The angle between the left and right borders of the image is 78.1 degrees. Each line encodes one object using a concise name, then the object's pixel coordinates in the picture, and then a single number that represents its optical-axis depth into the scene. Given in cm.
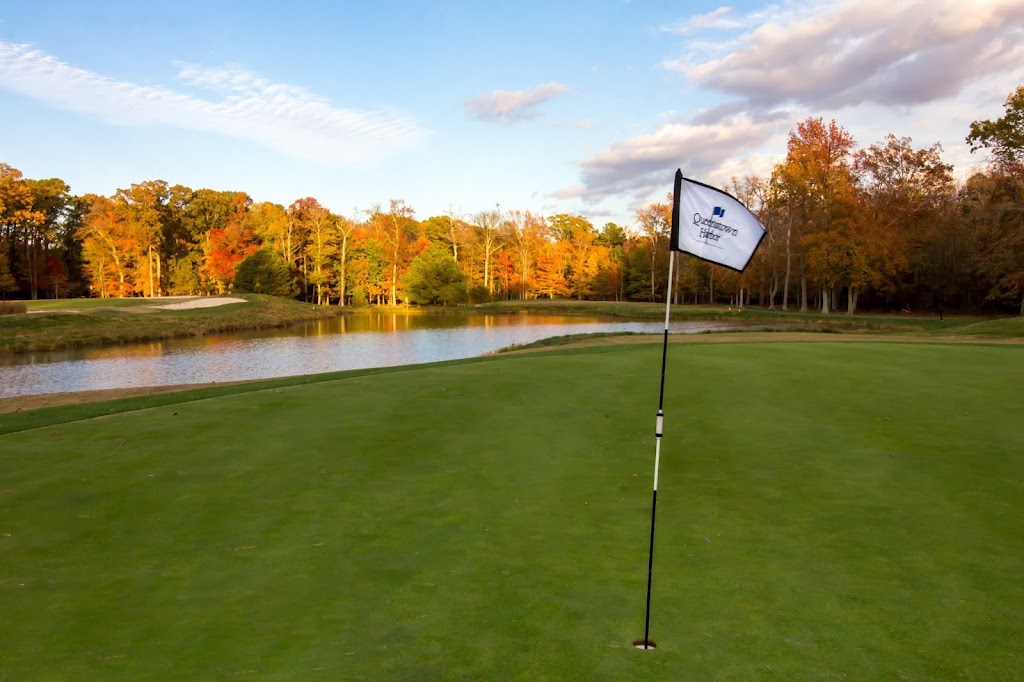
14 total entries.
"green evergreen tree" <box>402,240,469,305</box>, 8888
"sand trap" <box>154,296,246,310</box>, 5075
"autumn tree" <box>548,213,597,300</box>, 9725
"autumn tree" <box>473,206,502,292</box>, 10176
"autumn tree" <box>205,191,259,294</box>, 8600
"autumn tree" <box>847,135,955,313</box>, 4988
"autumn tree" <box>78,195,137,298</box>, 7838
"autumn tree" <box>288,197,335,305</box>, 8744
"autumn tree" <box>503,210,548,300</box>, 10312
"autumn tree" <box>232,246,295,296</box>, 7600
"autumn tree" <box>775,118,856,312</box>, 5138
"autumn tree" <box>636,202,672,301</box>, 8612
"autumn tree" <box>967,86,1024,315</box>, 3878
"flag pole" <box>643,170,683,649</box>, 539
